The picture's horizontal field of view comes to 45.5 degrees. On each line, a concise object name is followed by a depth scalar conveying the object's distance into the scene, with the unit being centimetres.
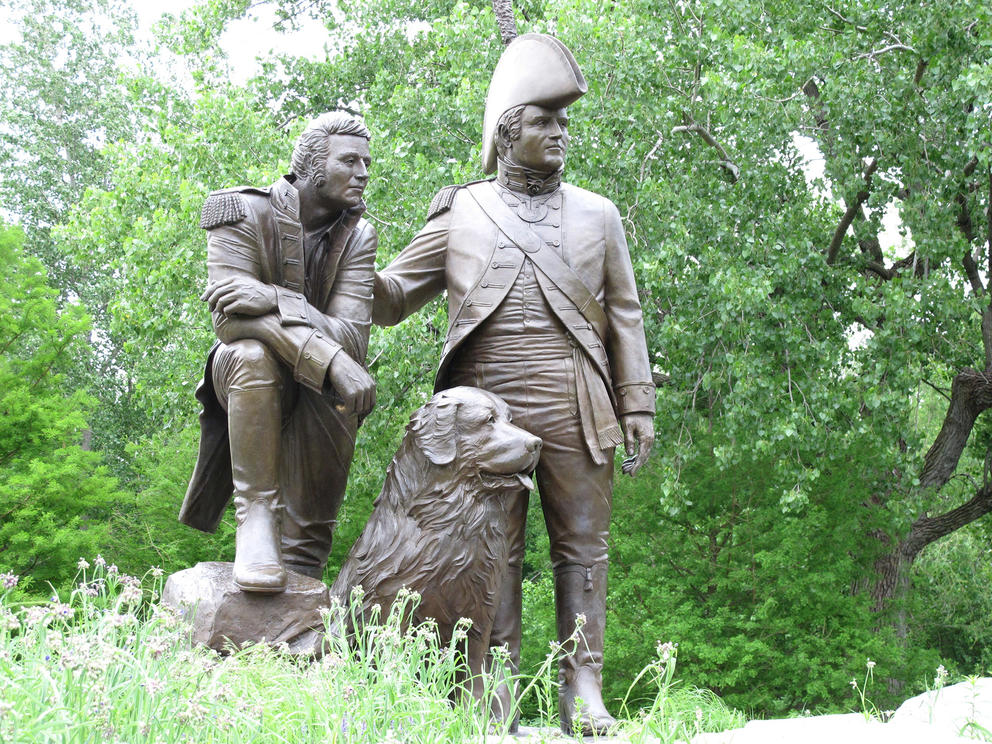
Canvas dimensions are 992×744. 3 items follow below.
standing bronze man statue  446
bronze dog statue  393
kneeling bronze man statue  414
